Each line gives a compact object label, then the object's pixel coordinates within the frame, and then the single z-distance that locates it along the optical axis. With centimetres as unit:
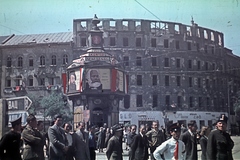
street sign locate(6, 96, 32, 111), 1733
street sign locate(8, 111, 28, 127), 1543
